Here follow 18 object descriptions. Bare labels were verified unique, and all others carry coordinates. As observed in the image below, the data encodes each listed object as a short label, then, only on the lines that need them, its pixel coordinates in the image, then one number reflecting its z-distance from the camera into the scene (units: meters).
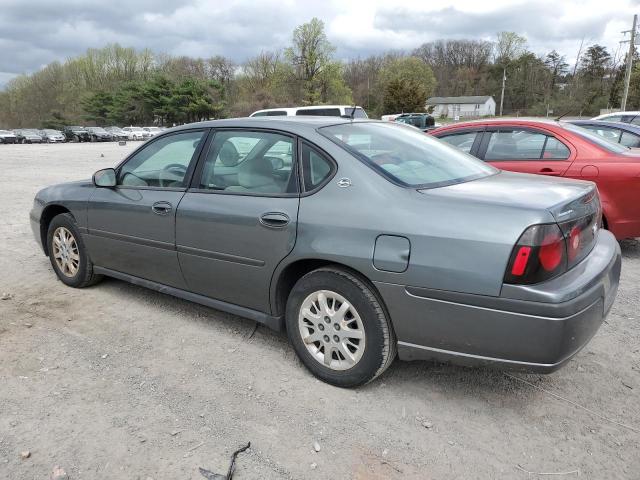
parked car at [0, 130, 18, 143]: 47.09
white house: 84.06
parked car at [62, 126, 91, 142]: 51.34
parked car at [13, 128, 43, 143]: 48.03
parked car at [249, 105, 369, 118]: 15.98
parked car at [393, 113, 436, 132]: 34.75
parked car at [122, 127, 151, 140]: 51.07
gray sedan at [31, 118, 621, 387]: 2.37
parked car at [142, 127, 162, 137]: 52.96
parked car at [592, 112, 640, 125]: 12.62
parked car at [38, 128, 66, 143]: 49.19
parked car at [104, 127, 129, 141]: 50.23
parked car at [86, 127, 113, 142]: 50.74
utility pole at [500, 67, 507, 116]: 72.50
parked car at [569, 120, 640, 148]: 7.97
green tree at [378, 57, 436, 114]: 62.19
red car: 5.14
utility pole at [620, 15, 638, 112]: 31.72
